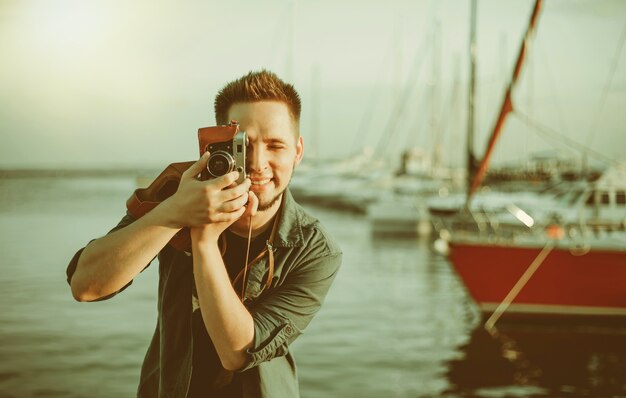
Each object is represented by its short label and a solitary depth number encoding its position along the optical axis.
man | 1.52
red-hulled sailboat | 12.61
